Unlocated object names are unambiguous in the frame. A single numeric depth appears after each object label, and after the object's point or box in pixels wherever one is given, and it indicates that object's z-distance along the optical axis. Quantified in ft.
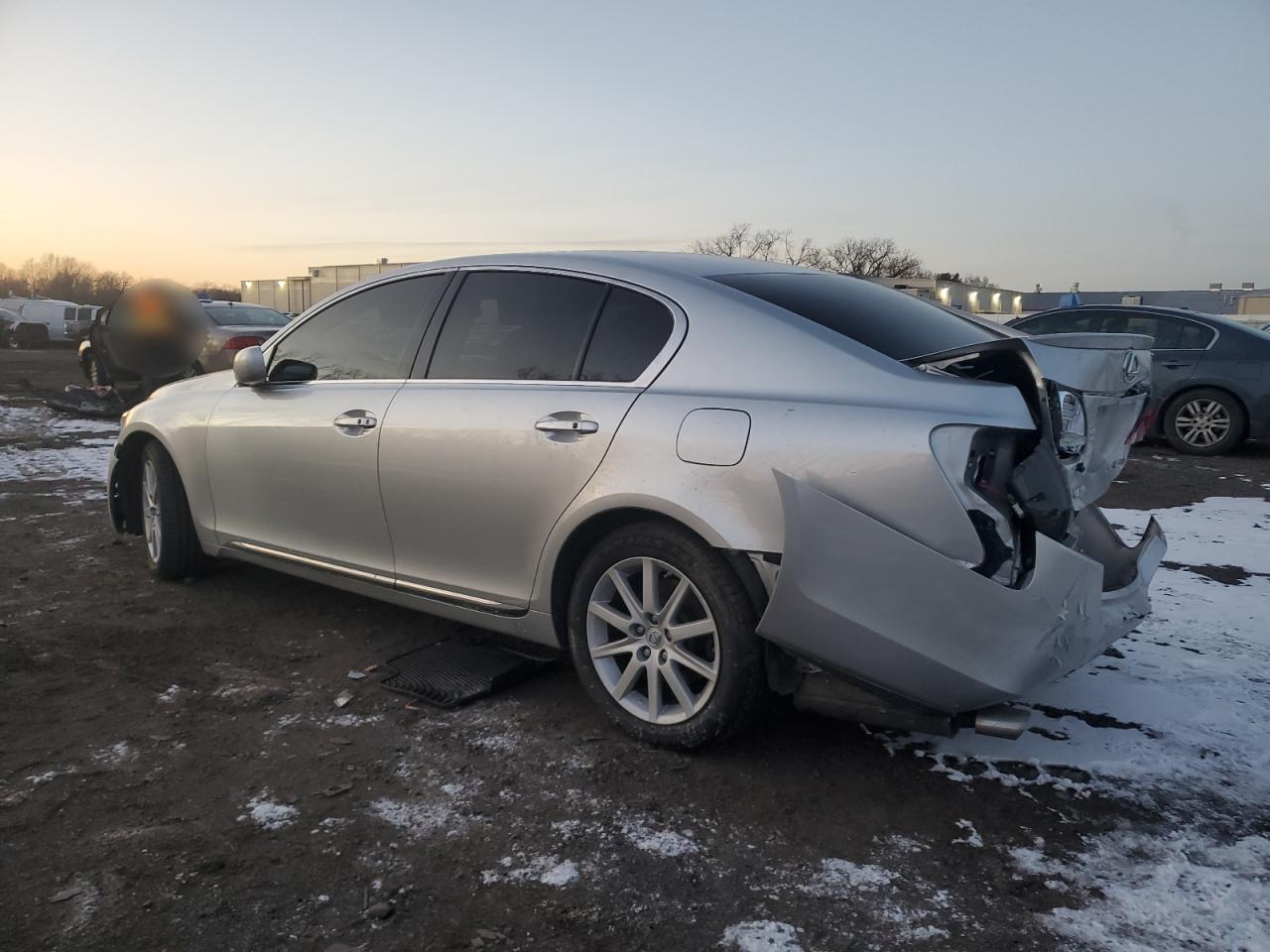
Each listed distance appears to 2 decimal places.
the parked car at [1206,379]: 30.91
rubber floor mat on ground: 11.57
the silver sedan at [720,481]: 8.42
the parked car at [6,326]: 105.60
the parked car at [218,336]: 37.55
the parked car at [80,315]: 111.37
